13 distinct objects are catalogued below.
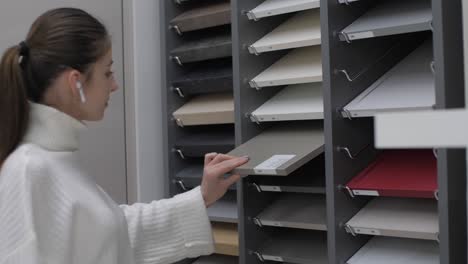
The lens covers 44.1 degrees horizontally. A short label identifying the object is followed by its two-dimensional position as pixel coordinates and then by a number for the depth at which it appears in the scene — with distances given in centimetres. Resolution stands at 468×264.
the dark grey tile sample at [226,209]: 211
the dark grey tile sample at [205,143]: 214
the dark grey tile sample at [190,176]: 224
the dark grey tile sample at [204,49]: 212
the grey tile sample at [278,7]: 183
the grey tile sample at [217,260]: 230
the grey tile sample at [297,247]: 185
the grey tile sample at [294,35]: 183
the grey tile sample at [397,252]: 165
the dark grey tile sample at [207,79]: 212
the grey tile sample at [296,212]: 181
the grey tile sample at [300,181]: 183
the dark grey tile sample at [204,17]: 213
